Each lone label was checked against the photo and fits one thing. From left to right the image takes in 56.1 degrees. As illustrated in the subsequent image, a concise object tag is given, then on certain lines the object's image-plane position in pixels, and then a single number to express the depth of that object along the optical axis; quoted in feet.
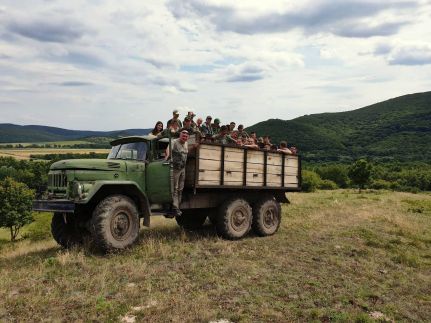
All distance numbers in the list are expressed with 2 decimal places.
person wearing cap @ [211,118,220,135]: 39.55
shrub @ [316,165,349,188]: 246.47
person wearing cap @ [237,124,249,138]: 40.37
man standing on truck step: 31.42
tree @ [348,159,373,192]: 148.77
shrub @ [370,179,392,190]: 212.02
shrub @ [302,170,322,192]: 167.54
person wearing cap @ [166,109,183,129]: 35.94
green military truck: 28.14
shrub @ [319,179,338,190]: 210.20
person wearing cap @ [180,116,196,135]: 33.68
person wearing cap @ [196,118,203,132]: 38.85
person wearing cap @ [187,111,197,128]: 35.81
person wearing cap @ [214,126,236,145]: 38.11
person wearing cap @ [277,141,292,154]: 40.19
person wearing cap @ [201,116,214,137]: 38.75
